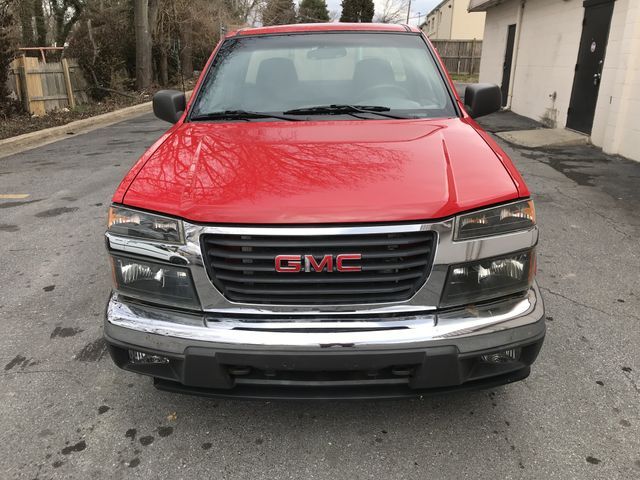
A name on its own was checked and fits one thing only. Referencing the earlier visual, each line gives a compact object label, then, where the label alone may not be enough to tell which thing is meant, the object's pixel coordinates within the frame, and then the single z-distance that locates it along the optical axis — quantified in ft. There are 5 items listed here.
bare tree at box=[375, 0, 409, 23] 185.16
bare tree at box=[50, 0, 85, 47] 77.66
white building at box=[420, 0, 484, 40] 132.56
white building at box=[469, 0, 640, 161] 27.58
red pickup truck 6.64
